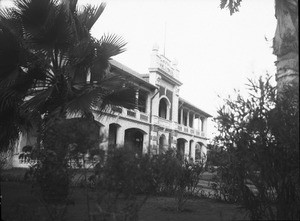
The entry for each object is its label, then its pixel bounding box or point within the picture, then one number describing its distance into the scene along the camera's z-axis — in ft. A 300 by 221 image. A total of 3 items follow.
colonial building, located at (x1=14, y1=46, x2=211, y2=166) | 78.12
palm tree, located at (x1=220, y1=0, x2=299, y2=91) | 21.92
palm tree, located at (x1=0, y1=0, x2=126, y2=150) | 25.98
